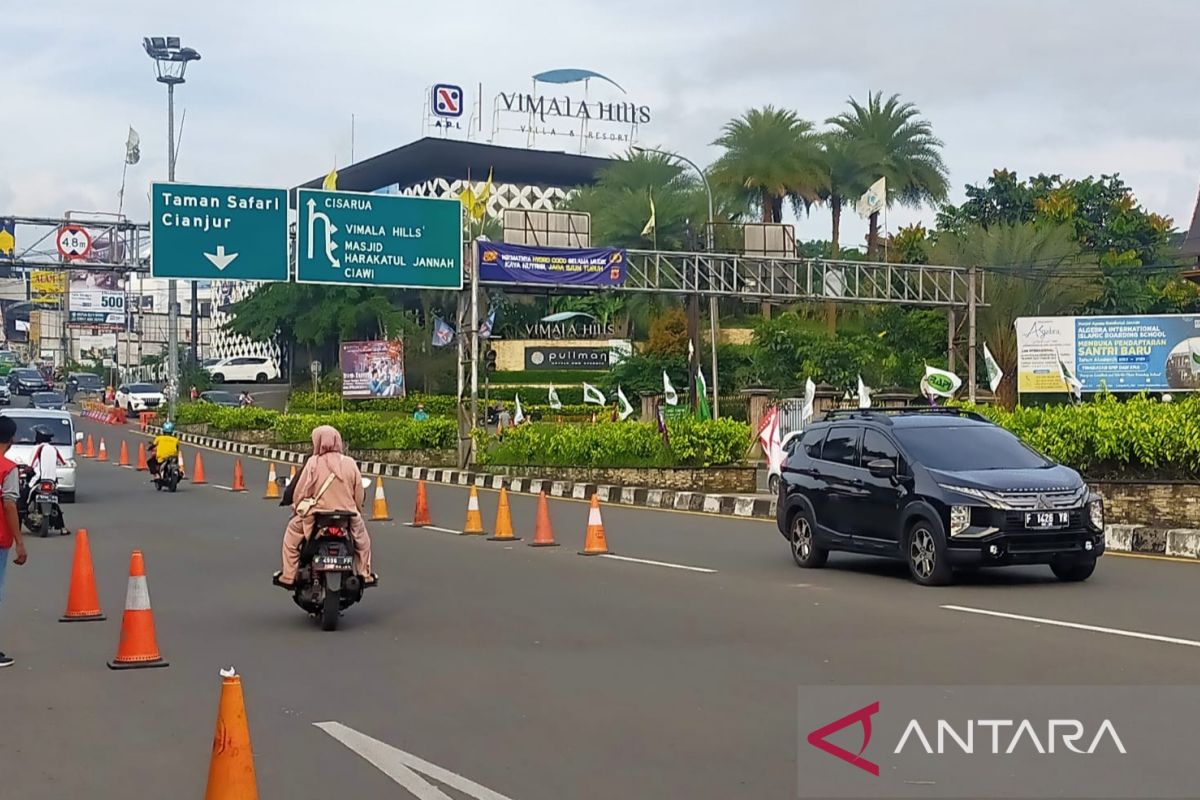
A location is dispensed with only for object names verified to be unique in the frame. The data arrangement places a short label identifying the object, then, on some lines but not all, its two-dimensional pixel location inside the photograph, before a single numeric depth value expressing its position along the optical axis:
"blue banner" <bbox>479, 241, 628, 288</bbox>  36.16
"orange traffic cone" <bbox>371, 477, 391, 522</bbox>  23.97
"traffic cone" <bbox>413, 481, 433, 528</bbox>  22.97
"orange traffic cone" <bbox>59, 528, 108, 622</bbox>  12.48
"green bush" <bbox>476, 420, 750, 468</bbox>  30.08
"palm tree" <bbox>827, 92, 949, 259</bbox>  64.94
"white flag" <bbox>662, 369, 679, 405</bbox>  42.88
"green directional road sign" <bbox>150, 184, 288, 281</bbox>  32.69
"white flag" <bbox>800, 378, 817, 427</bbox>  30.25
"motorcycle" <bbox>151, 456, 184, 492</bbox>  32.03
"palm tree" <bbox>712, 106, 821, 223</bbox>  63.41
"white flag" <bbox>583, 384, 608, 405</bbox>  48.22
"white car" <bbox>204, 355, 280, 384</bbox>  95.81
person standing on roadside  9.99
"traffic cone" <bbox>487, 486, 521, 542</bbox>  19.92
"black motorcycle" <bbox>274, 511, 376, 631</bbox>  11.71
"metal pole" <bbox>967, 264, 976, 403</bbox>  42.99
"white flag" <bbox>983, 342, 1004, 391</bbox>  36.05
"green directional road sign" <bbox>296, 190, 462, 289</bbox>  34.19
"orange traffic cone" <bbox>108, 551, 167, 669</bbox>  10.02
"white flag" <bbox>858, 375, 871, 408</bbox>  32.51
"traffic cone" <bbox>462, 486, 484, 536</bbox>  21.11
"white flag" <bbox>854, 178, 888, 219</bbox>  44.78
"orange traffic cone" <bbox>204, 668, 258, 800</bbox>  5.73
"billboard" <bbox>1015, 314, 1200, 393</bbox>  45.88
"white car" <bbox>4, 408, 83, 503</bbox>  27.05
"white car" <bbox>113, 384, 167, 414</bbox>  75.44
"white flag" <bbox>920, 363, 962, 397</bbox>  28.11
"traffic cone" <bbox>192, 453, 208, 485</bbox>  35.50
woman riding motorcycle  11.87
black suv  13.17
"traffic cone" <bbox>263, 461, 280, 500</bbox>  29.86
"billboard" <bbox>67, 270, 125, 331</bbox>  113.88
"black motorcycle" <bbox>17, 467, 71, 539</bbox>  21.28
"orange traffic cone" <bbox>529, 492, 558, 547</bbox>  19.02
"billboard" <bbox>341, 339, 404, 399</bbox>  66.62
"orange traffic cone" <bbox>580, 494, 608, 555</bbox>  17.75
